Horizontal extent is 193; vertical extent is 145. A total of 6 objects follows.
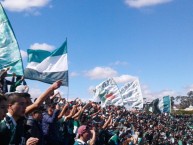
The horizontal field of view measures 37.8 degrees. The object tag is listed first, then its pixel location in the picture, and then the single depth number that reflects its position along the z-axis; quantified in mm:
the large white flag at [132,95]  17733
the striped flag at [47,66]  8319
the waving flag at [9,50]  7287
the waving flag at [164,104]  25603
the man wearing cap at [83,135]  4591
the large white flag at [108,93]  14574
